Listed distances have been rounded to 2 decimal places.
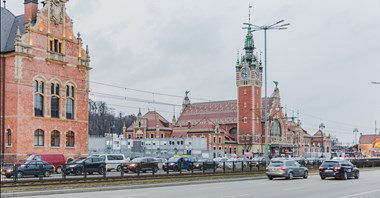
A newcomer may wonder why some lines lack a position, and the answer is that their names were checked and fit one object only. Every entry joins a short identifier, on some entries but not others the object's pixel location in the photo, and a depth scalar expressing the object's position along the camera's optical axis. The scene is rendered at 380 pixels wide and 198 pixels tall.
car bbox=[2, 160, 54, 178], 36.59
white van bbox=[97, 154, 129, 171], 49.78
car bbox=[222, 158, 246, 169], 47.70
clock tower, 124.44
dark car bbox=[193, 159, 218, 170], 42.75
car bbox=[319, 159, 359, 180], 35.94
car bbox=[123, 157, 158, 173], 45.53
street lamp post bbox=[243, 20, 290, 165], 40.72
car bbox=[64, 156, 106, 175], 40.28
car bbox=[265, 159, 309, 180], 36.53
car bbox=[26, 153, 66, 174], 47.12
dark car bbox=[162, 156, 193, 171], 49.46
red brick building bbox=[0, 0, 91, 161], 55.16
